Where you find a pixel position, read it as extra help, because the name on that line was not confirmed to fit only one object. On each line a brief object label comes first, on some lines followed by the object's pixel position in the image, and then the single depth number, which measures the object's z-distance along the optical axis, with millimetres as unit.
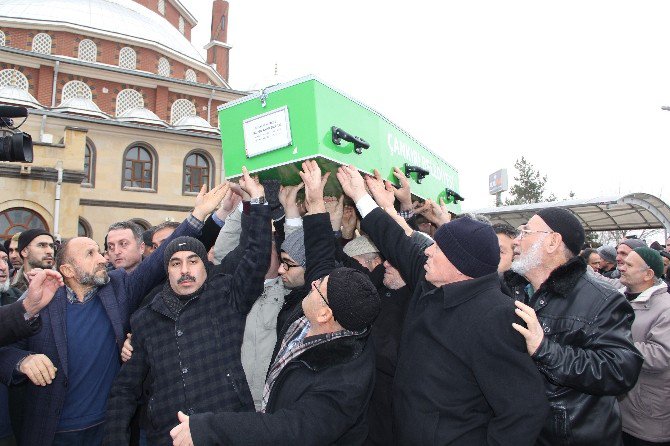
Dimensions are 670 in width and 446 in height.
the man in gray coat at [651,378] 3732
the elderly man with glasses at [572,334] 2387
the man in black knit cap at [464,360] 2211
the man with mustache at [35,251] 5359
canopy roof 11016
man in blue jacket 3338
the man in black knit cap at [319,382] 2174
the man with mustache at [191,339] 2998
